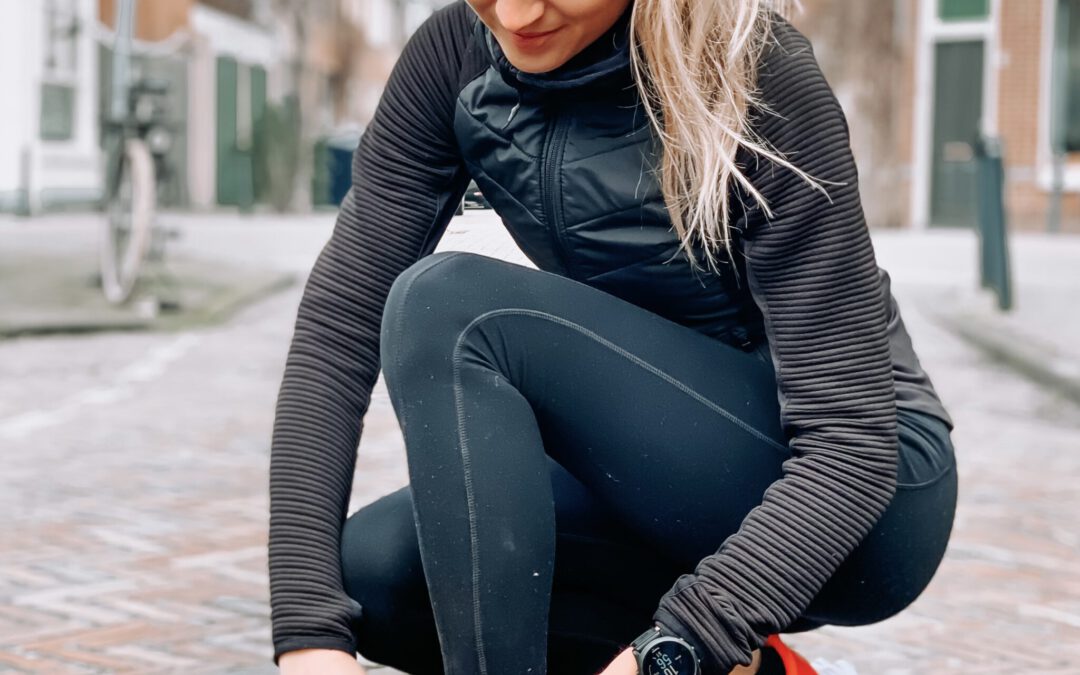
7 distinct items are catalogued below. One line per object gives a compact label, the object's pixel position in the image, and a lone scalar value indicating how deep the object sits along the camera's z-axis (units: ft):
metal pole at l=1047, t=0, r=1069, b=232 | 56.65
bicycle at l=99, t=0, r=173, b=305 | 25.36
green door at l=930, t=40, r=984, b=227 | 58.59
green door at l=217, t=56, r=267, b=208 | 69.41
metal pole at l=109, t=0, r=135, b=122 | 28.48
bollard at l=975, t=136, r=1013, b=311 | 26.99
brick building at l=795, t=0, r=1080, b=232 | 55.36
